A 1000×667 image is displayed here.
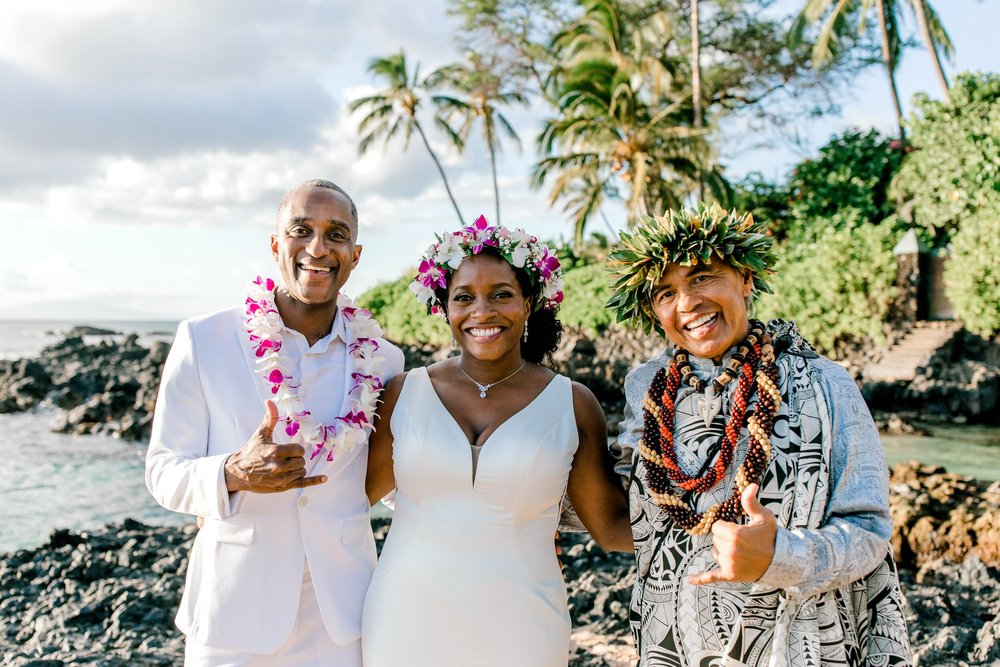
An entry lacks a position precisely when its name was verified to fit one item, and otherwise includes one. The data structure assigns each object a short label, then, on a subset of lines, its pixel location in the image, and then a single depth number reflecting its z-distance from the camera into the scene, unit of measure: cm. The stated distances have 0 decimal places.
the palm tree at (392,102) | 3109
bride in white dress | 299
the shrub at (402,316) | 2931
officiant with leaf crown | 233
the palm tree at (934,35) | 2162
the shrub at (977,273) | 1677
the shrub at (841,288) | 1894
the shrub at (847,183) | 2130
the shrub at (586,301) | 2255
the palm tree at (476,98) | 3086
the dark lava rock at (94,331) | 8484
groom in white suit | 282
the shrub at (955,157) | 1795
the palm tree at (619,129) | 2223
